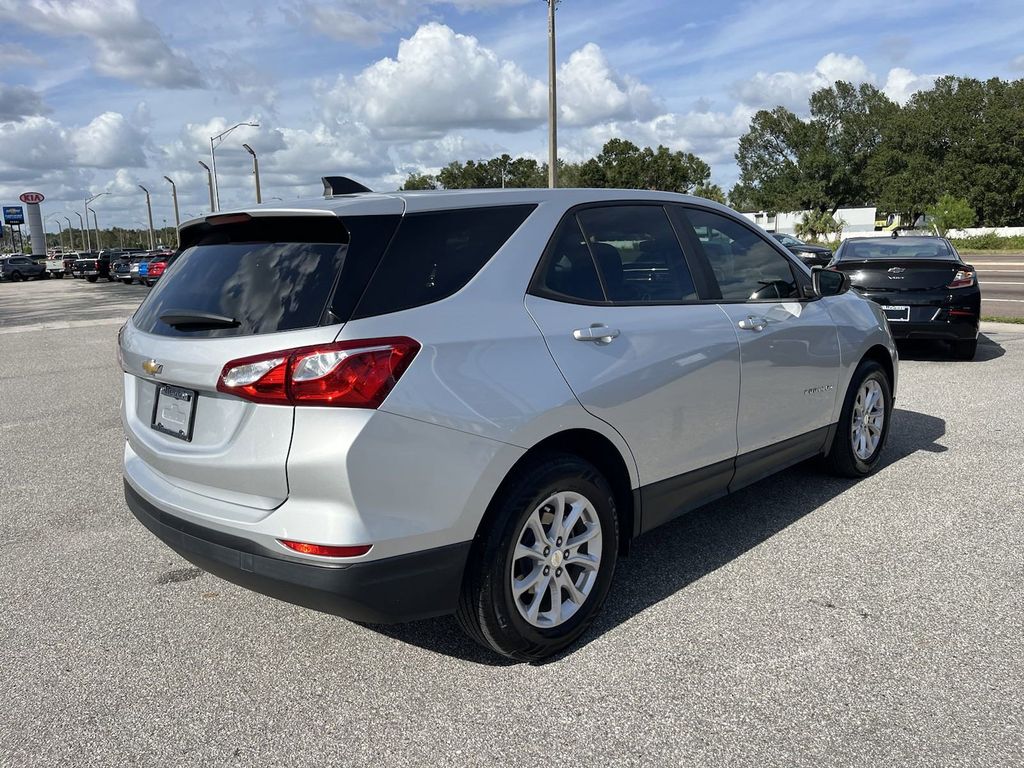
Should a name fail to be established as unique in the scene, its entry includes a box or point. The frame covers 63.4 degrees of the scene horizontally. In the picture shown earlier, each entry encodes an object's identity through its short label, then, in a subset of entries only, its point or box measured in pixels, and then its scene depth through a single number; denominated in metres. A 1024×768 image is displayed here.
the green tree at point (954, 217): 53.69
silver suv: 2.56
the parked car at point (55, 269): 59.03
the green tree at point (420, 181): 55.83
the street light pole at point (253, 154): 44.41
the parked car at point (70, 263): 56.09
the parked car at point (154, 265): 34.53
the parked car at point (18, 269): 53.81
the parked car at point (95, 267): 48.22
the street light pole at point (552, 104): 20.69
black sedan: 9.21
